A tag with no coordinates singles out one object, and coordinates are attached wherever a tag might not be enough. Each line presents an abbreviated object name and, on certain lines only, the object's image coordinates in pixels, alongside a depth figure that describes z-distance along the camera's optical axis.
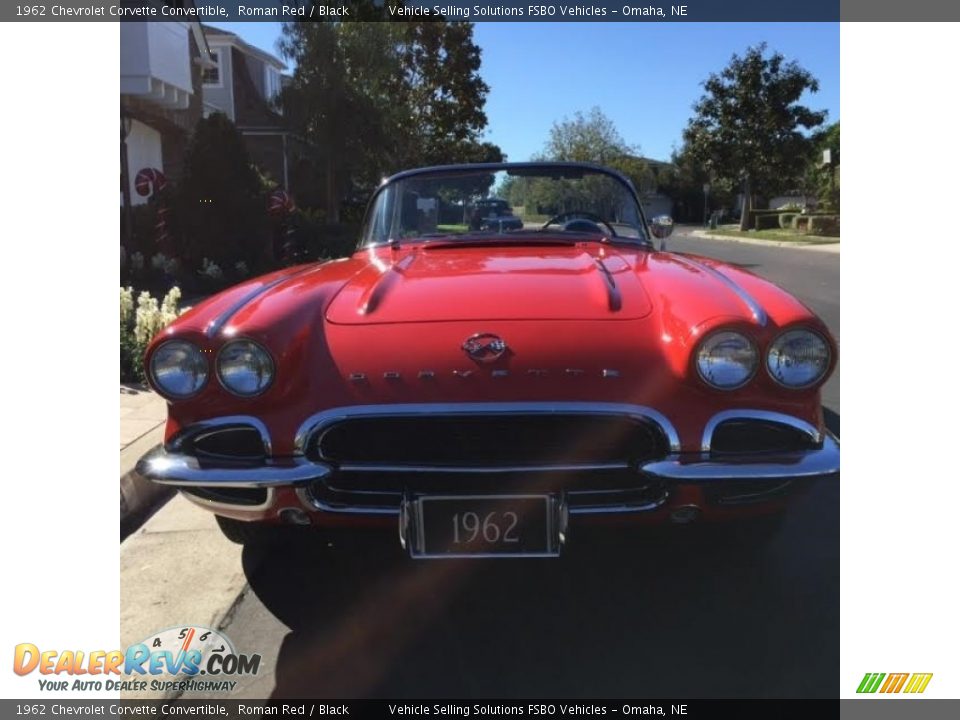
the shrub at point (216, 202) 11.32
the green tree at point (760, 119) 30.06
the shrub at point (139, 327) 5.46
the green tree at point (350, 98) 20.48
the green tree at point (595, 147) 46.74
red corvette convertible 2.29
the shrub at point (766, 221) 36.66
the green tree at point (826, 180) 30.81
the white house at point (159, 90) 12.60
